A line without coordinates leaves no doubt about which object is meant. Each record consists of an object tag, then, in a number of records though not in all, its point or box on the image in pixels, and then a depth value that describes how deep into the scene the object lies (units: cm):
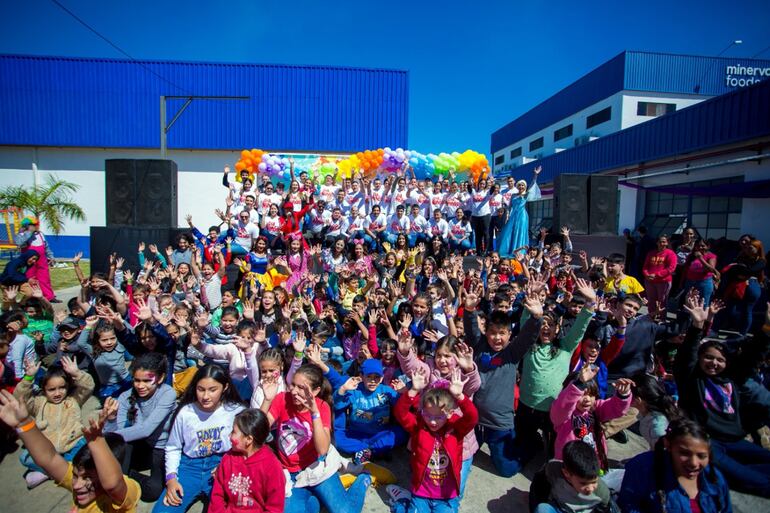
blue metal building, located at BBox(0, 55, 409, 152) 1828
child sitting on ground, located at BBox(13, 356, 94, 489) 289
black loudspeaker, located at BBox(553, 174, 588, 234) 941
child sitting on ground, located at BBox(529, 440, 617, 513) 219
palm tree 1623
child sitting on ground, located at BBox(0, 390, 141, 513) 175
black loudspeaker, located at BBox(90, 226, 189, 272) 827
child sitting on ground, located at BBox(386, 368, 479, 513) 248
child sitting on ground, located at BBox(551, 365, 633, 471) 270
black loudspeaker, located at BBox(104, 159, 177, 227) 870
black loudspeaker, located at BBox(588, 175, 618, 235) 948
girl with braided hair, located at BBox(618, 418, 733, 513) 212
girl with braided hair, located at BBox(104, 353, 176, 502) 276
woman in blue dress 894
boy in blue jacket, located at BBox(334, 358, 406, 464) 324
